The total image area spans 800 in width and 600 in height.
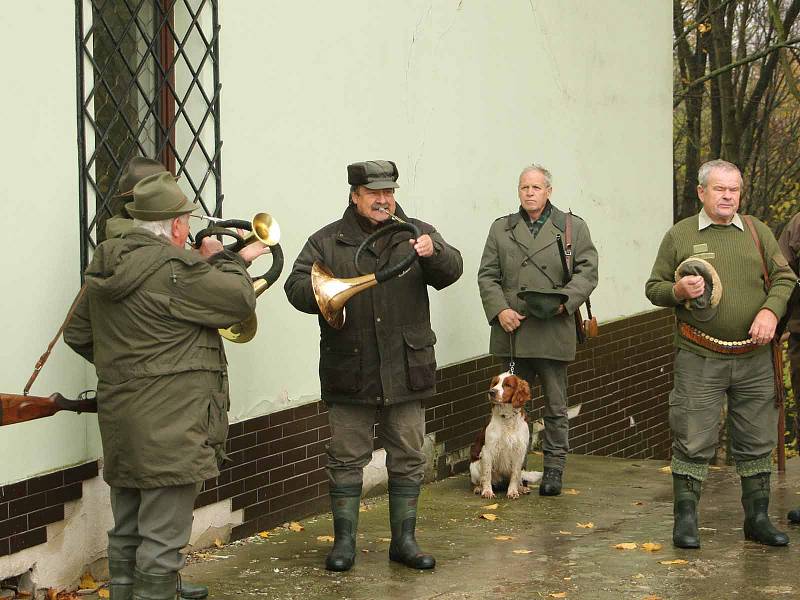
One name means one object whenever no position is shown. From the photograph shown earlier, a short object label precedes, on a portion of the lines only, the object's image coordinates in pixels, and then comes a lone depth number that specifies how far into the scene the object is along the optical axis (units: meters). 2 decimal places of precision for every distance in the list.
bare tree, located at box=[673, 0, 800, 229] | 38.42
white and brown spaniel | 15.84
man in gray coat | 16.08
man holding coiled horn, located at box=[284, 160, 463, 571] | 12.32
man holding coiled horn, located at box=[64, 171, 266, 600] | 9.73
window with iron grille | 12.23
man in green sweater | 12.78
